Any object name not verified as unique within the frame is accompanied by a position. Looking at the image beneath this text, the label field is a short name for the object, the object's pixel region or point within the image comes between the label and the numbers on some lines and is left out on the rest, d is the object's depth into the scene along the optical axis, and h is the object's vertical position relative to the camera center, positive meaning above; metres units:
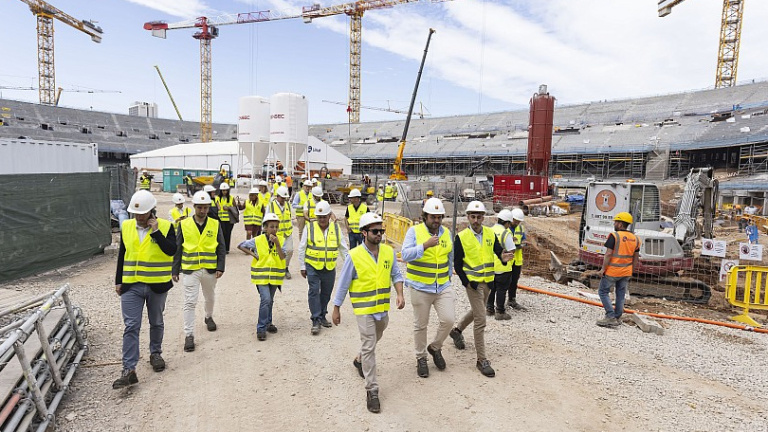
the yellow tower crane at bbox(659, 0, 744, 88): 61.34 +21.61
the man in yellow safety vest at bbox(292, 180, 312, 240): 10.61 -0.64
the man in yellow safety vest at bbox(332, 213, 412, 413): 4.13 -1.04
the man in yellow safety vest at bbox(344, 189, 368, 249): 8.98 -0.64
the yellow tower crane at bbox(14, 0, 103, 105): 75.56 +23.22
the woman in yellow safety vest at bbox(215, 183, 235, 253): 10.23 -0.72
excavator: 8.70 -0.92
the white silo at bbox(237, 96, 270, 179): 27.30 +3.22
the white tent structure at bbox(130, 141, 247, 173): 40.91 +1.62
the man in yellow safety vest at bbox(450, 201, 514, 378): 4.82 -0.89
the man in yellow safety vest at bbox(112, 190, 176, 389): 4.38 -0.92
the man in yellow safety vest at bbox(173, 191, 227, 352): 5.42 -0.99
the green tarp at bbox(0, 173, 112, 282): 8.09 -1.05
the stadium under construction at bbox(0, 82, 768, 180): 37.06 +5.12
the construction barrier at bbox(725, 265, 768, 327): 7.28 -1.67
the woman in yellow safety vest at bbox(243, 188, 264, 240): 9.73 -0.73
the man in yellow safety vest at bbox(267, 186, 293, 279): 8.00 -0.76
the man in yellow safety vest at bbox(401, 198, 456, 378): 4.58 -0.96
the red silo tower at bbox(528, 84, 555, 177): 27.58 +3.32
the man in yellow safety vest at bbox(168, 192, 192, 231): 8.92 -0.73
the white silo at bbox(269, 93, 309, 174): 26.34 +3.13
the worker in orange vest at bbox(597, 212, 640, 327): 6.39 -0.94
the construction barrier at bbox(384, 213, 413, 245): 11.94 -1.29
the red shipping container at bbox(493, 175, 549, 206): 23.55 -0.07
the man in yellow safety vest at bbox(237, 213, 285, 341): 5.75 -1.14
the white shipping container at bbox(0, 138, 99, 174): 12.95 +0.39
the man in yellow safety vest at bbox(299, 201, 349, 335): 5.90 -1.06
